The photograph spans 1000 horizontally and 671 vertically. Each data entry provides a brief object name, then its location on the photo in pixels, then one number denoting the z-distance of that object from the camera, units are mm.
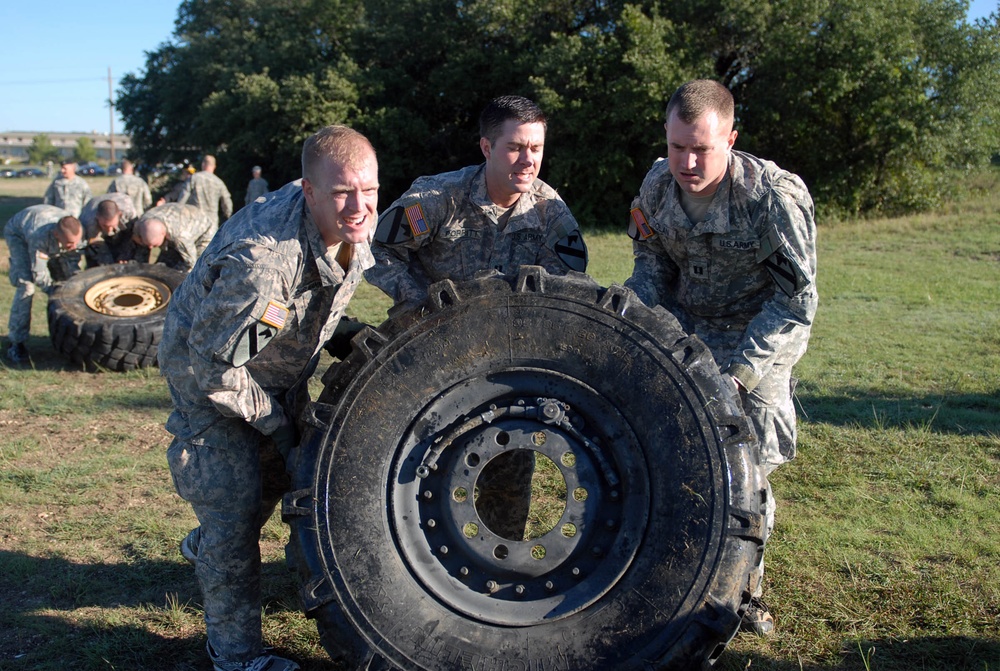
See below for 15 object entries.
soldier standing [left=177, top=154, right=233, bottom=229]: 16484
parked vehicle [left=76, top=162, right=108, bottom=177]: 79444
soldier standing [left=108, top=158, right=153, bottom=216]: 17016
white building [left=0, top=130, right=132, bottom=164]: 131625
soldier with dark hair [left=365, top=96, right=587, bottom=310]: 3898
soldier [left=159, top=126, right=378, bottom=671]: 2955
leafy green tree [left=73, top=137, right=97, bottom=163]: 93775
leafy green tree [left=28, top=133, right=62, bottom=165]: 97688
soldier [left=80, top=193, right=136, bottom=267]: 9523
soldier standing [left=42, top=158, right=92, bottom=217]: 15648
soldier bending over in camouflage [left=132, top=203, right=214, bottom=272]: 9117
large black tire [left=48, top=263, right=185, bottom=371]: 8188
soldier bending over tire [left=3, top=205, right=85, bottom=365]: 8891
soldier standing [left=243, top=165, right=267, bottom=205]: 23812
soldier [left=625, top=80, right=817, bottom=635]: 3482
